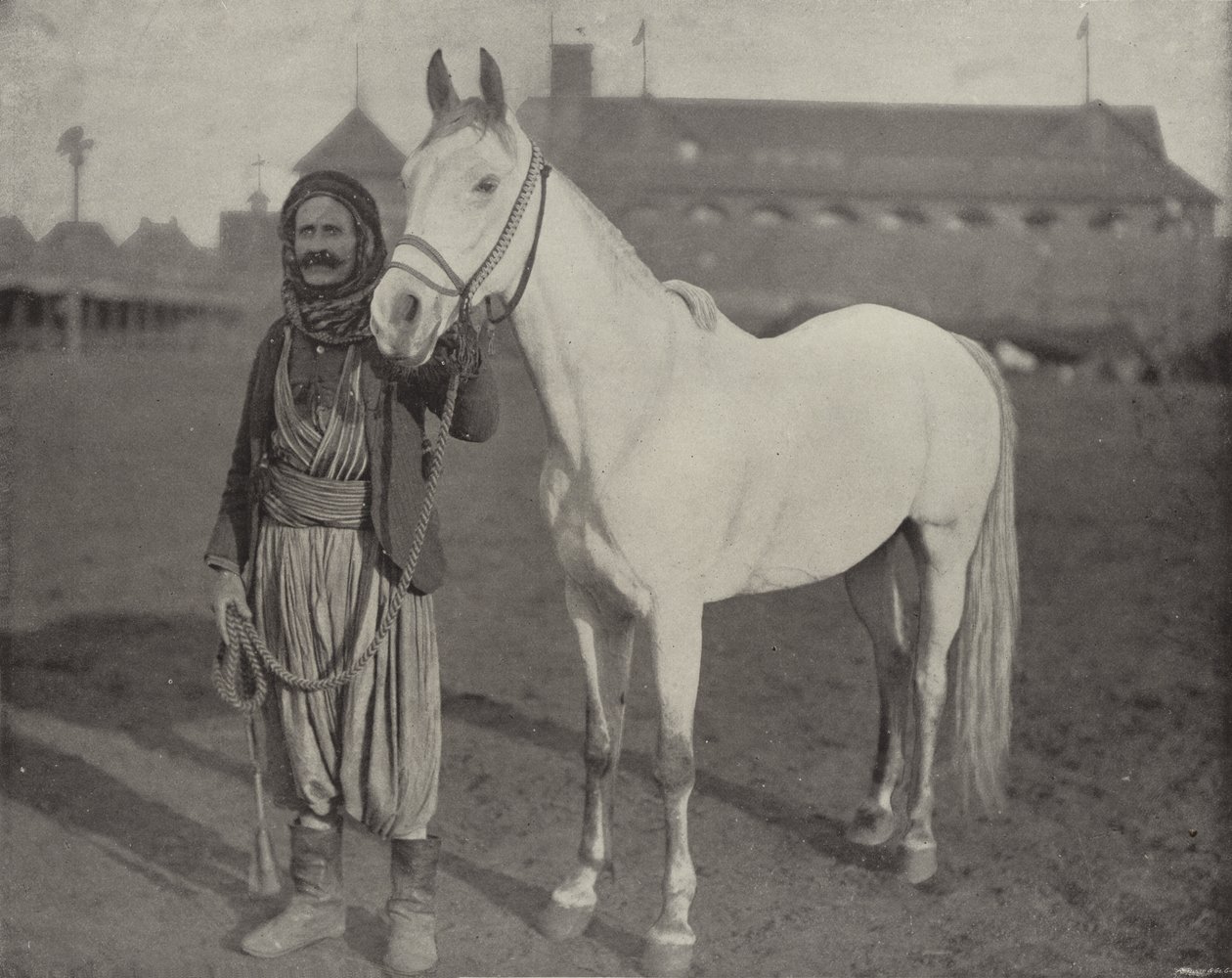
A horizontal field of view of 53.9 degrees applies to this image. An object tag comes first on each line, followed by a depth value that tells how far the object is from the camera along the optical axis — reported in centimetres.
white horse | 268
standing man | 291
